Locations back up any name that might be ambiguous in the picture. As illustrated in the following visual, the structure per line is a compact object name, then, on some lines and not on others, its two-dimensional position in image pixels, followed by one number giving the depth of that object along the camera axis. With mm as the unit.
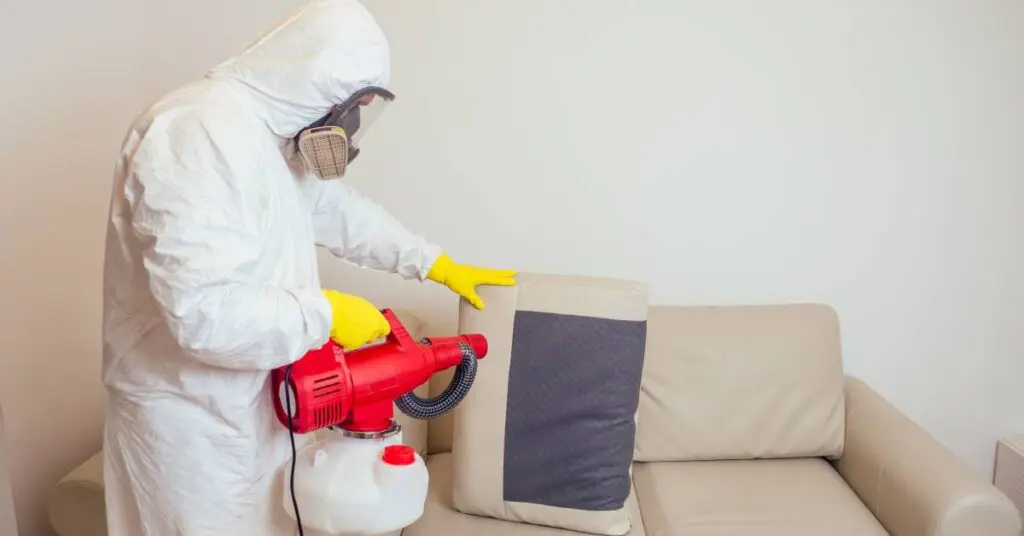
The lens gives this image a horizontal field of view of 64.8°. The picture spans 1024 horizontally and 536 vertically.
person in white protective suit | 1090
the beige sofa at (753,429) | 1911
